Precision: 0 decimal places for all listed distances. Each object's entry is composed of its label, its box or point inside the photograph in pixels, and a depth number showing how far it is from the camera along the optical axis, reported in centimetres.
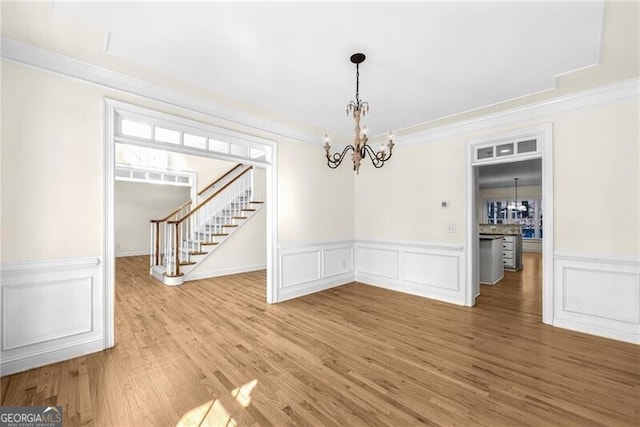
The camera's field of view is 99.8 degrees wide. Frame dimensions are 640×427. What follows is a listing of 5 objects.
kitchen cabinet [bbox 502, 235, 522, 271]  678
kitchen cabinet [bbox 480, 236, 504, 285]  546
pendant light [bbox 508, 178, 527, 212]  1110
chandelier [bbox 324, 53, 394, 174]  250
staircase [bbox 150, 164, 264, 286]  574
